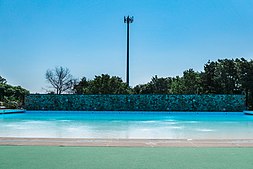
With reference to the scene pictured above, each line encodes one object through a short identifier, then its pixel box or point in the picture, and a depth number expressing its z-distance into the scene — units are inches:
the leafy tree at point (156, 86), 1172.5
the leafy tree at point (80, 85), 1063.1
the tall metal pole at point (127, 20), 986.1
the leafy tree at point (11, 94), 839.1
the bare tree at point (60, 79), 1098.1
